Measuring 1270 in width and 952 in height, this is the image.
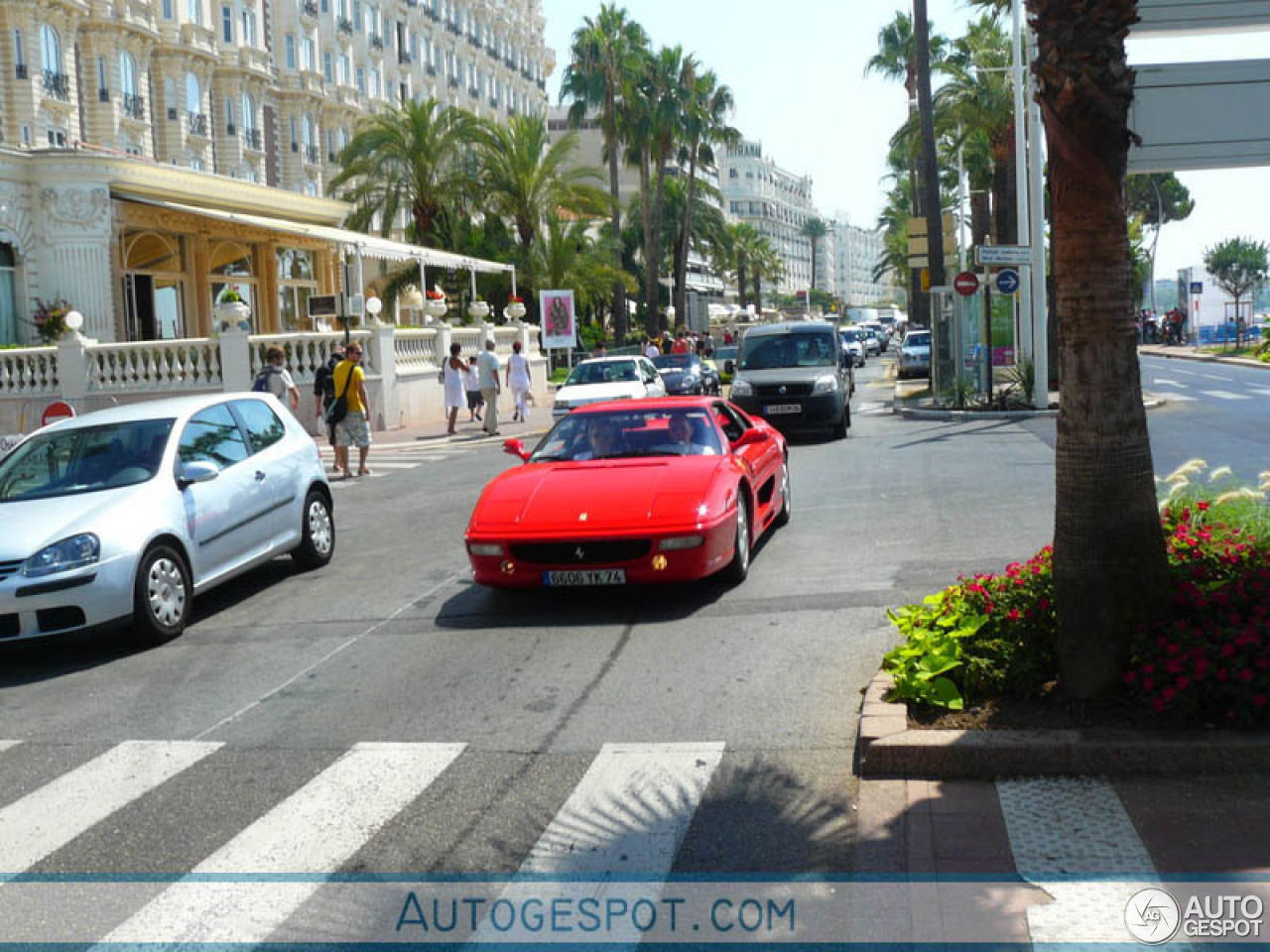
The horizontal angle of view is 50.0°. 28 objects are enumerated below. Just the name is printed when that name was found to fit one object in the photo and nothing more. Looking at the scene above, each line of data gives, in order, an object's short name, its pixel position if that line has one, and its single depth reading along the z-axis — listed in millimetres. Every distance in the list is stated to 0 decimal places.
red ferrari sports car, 8766
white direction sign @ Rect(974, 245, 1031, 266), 25547
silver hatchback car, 8273
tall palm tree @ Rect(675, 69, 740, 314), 59594
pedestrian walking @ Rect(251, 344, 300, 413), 18688
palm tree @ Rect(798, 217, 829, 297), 197375
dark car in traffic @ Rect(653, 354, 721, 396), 32656
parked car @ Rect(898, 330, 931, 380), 44250
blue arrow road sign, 26562
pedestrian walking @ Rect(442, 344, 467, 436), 27328
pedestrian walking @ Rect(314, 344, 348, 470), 19962
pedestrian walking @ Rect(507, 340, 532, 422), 29156
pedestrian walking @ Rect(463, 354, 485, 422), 29359
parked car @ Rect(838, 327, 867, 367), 55062
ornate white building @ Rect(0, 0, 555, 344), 31031
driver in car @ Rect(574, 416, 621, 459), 10375
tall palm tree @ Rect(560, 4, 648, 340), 56188
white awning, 31453
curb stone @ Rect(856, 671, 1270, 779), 5215
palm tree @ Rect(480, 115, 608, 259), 47906
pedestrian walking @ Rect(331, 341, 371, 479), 18266
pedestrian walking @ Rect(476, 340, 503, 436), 26375
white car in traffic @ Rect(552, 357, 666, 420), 25172
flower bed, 5395
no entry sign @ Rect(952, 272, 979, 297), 26875
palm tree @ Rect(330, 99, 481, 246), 44406
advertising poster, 40031
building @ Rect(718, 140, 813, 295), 170875
